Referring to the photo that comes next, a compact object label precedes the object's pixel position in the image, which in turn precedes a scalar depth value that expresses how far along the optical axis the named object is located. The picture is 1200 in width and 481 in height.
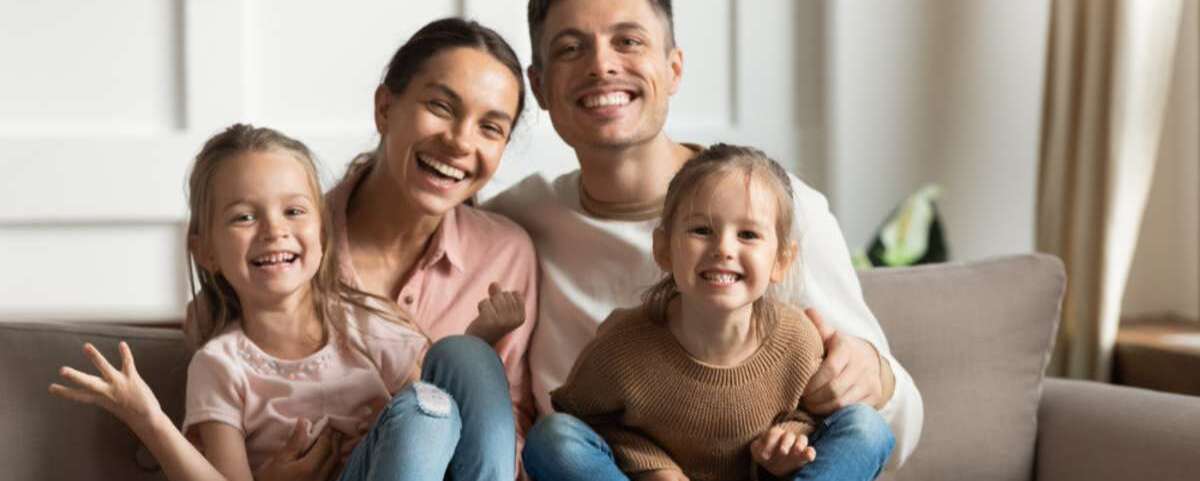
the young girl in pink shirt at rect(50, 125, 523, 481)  2.54
